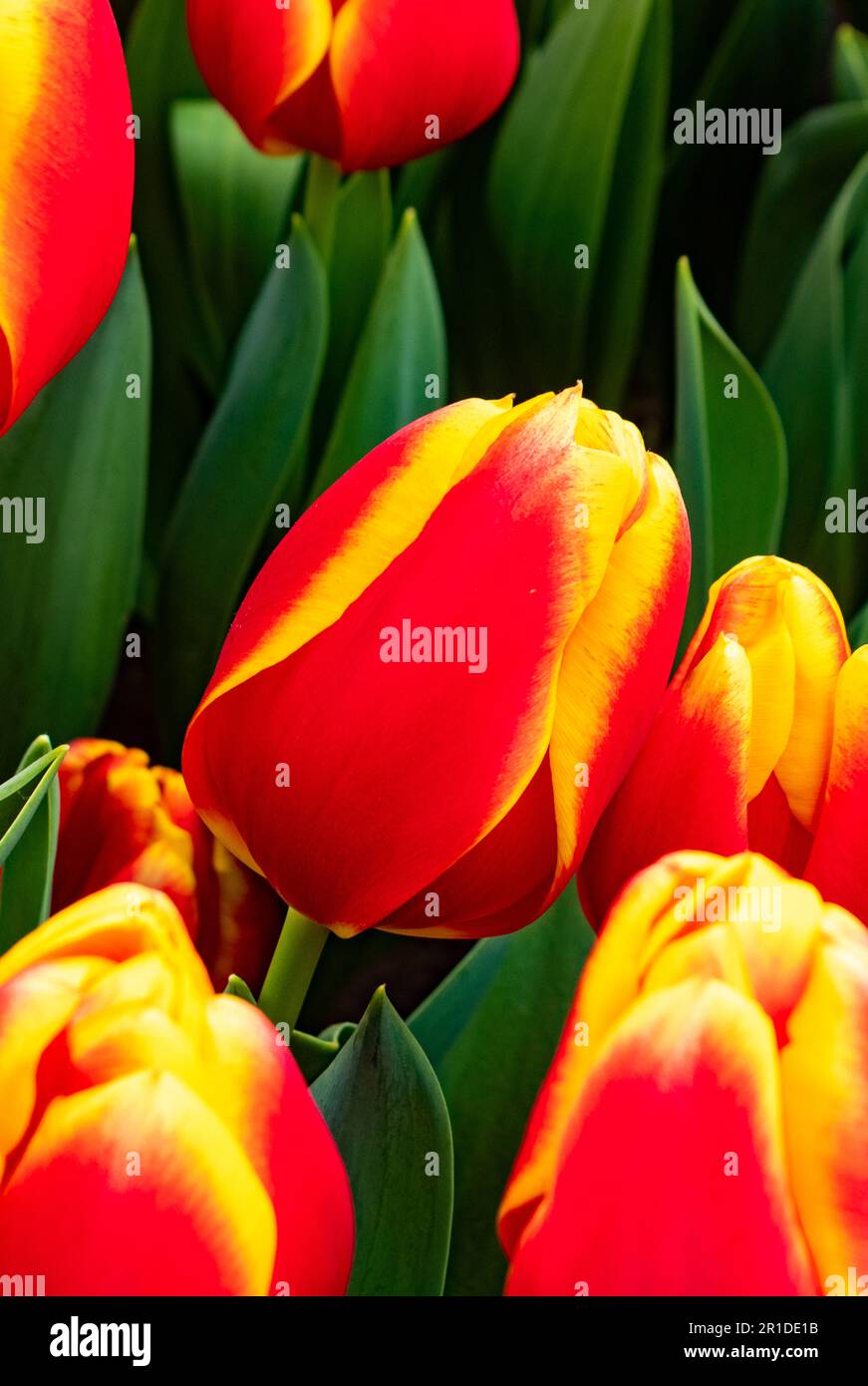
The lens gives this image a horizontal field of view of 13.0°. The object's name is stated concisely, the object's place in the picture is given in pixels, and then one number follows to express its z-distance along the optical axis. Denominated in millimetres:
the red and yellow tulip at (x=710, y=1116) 370
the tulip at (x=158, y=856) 444
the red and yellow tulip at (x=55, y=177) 408
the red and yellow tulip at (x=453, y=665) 397
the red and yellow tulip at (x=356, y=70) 459
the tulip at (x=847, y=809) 410
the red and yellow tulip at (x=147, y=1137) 367
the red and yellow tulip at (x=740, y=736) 410
